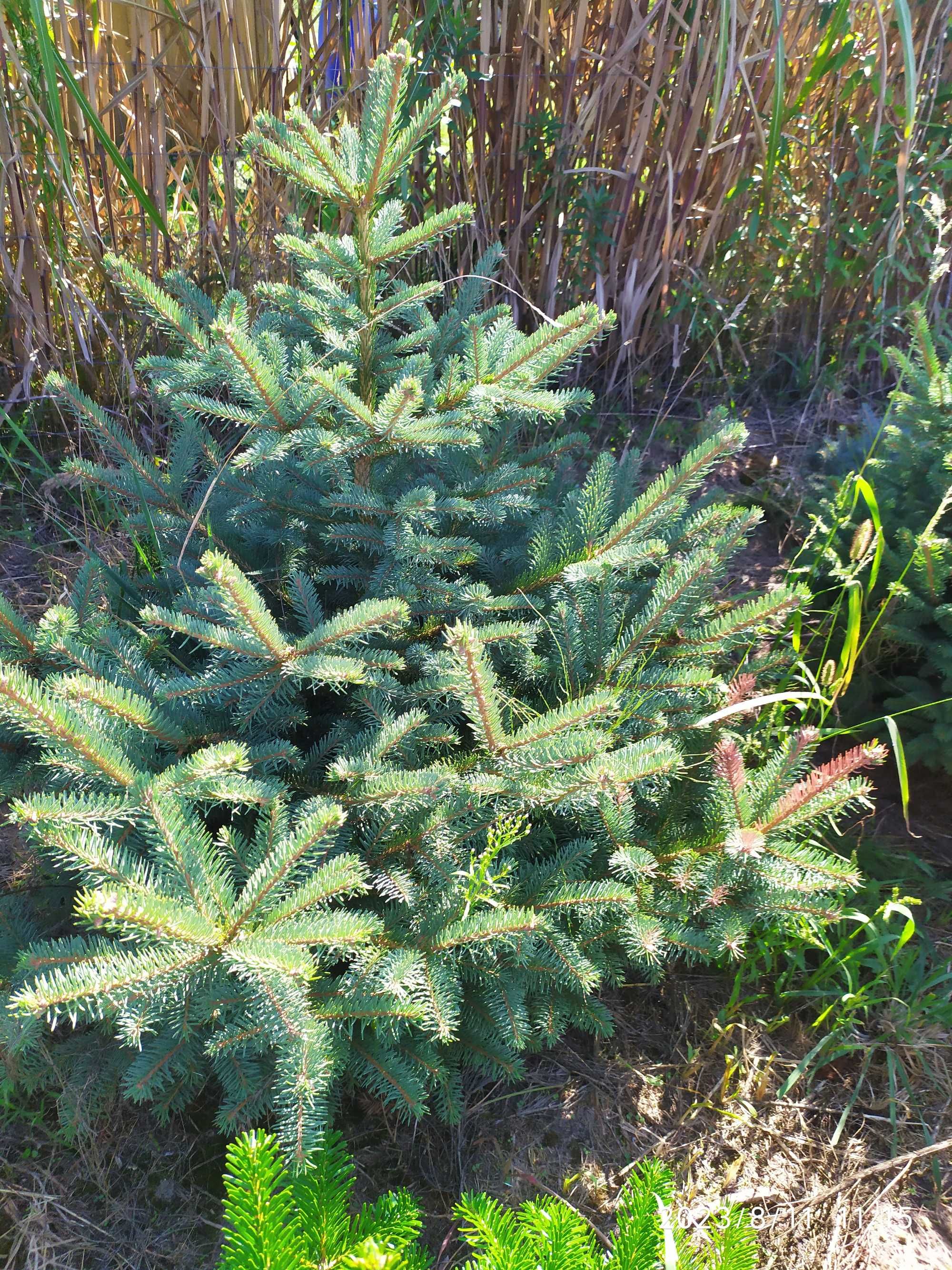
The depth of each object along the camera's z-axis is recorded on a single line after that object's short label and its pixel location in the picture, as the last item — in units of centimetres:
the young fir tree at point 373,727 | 103
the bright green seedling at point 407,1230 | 90
